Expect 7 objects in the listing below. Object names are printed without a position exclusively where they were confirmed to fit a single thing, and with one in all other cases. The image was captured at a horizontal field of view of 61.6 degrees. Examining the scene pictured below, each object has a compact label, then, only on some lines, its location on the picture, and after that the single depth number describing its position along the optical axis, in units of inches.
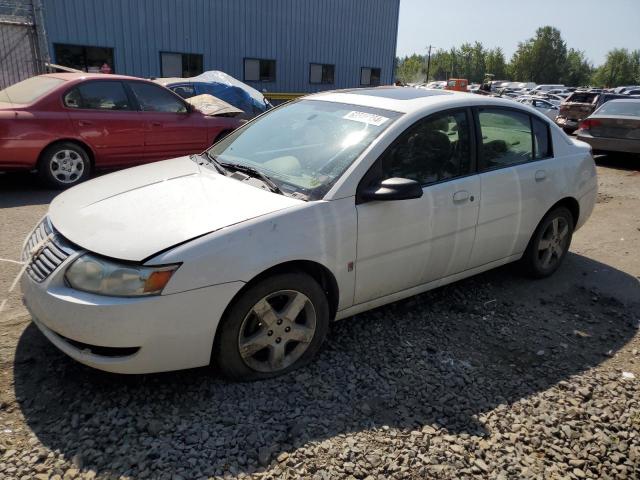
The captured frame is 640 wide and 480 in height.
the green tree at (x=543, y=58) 3853.3
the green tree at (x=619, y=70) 3978.8
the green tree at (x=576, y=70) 3868.1
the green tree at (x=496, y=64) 4333.2
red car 266.2
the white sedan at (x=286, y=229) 103.9
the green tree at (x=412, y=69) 4138.3
